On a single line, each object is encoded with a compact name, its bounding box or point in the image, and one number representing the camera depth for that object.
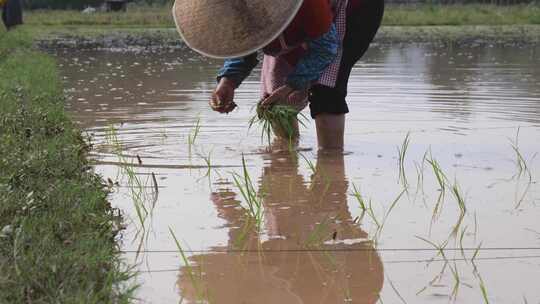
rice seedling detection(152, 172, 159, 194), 3.77
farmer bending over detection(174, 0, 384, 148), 3.73
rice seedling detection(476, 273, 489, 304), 2.41
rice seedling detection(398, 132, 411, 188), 3.93
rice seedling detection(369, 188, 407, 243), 3.11
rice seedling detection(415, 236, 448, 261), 2.85
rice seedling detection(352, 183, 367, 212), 3.29
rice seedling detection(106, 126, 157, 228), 3.33
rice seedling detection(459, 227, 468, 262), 2.86
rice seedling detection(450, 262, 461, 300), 2.52
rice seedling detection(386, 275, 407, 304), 2.50
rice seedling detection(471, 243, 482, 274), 2.73
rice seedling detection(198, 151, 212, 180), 4.09
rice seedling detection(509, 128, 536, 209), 3.64
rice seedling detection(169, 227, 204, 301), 2.54
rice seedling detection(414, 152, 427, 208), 3.72
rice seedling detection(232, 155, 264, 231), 3.14
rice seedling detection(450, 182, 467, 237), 3.13
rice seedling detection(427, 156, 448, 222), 3.40
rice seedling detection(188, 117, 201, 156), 4.72
